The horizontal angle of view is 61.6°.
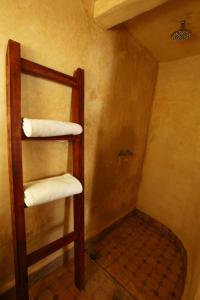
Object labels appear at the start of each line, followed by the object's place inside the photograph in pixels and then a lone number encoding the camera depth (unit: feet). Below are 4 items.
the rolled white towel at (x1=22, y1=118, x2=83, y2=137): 2.55
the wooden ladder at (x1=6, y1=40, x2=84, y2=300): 2.48
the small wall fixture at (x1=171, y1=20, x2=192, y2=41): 3.86
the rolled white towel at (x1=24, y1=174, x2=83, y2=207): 2.74
